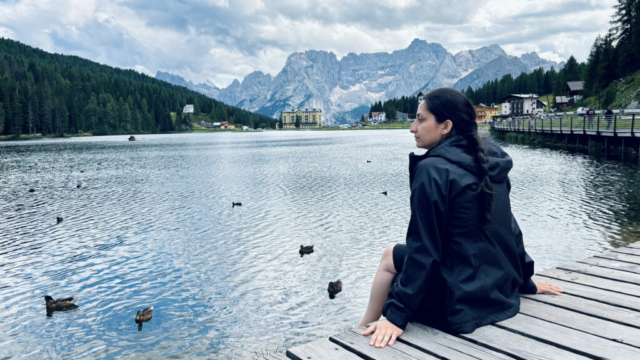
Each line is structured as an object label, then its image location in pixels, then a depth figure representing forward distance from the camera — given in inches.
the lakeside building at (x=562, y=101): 5558.6
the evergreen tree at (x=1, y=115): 5900.6
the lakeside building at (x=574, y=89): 5338.1
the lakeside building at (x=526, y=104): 6663.4
